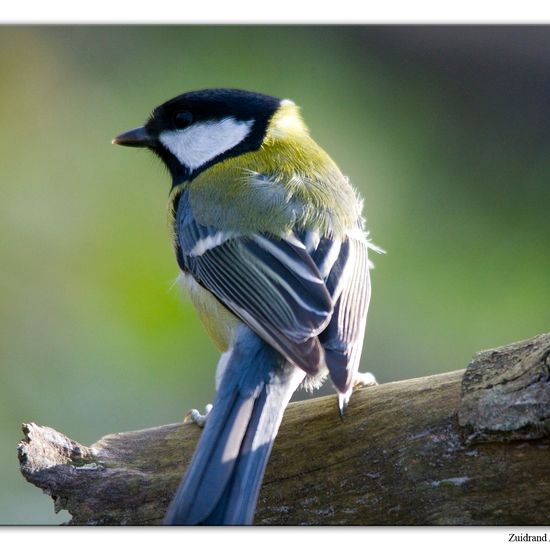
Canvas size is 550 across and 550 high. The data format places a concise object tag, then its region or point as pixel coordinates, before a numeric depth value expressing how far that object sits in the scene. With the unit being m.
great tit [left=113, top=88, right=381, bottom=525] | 2.23
